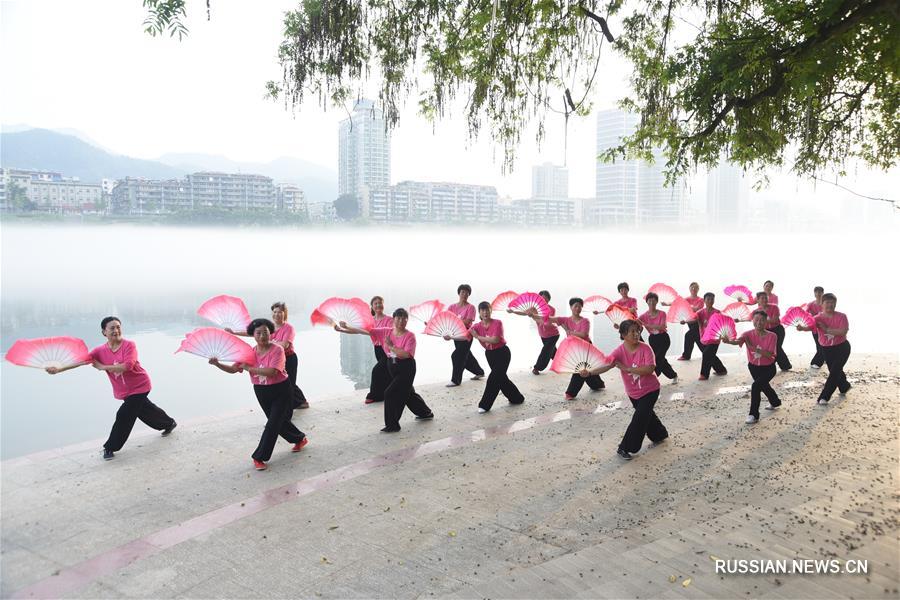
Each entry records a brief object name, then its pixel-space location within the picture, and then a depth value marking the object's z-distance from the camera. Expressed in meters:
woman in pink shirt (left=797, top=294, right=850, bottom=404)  8.20
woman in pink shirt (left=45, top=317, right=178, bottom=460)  6.33
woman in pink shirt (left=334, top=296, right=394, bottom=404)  8.48
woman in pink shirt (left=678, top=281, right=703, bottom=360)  11.05
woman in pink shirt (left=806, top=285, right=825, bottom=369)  9.43
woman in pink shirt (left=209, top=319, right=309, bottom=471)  5.96
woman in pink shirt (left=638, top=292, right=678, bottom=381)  9.61
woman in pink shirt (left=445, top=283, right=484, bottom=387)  9.48
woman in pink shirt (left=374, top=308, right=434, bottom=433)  7.14
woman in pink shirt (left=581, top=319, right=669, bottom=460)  6.04
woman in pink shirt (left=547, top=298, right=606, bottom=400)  9.10
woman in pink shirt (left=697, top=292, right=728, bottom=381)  10.12
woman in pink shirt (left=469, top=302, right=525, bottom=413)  8.09
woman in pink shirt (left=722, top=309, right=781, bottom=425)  7.29
